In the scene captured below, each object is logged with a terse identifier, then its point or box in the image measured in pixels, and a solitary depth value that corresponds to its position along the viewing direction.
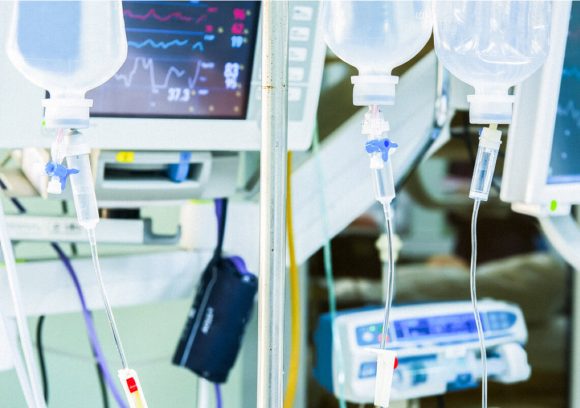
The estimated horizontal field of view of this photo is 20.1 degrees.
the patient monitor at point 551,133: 1.56
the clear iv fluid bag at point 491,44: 1.32
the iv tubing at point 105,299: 1.23
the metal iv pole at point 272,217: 1.23
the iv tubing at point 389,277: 1.29
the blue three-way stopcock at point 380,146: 1.26
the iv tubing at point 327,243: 1.68
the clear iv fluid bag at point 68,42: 1.25
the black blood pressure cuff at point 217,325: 1.60
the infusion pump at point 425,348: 1.68
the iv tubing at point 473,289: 1.34
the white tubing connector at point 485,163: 1.33
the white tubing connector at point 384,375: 1.28
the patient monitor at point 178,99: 1.49
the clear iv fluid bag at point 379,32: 1.31
